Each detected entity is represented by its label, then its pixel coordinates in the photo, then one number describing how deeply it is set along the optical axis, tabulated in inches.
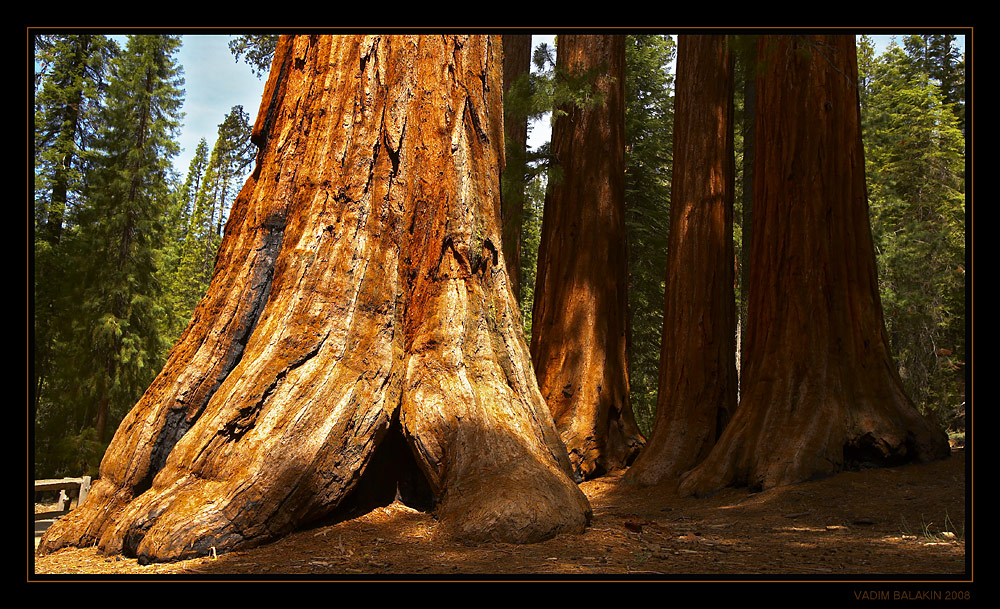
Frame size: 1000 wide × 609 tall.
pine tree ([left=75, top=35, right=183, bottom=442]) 708.0
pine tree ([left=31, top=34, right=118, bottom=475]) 593.9
